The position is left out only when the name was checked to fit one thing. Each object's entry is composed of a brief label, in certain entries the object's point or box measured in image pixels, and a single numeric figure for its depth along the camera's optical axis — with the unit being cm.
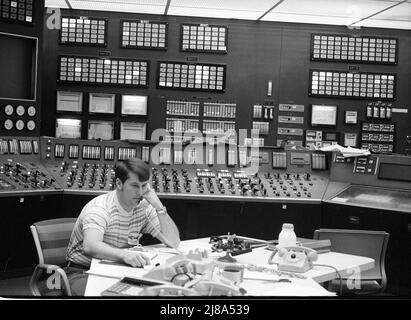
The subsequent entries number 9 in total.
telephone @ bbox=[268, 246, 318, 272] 203
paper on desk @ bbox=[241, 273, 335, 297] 138
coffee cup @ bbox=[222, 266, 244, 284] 166
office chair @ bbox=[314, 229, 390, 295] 286
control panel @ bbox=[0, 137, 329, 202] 390
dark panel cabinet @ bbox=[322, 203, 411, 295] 360
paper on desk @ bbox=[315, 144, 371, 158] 420
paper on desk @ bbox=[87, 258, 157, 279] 182
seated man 232
